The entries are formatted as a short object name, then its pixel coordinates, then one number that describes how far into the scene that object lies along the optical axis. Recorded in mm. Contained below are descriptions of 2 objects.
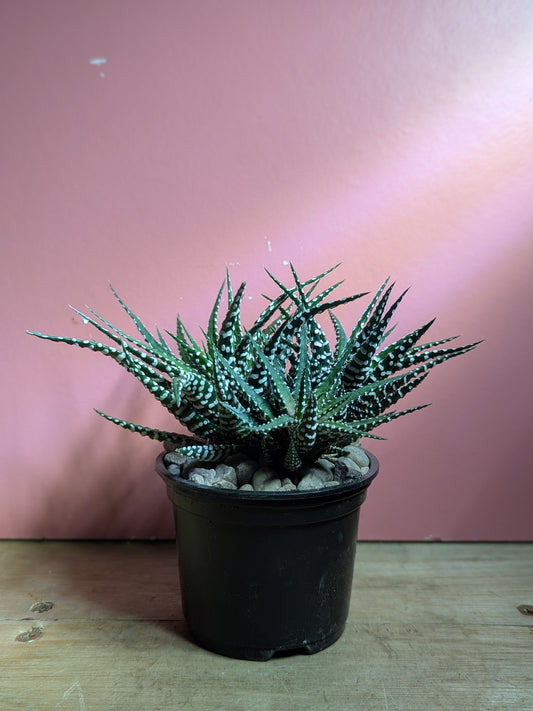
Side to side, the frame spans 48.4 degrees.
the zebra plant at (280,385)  713
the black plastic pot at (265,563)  728
